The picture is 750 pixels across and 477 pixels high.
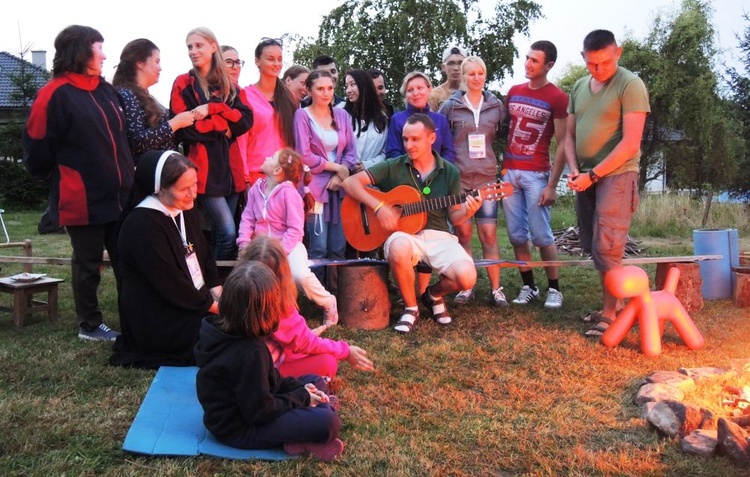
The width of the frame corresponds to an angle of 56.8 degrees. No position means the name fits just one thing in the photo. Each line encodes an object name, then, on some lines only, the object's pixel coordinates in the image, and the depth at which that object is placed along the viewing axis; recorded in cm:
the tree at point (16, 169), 1867
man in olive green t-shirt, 477
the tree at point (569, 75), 2718
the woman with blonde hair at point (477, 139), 593
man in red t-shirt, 577
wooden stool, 527
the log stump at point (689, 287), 577
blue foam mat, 292
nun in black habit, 411
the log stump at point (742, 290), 595
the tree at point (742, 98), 1794
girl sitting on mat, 283
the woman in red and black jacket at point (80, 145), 456
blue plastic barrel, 632
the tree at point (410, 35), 1736
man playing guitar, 523
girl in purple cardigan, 580
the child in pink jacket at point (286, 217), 516
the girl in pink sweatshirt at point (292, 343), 323
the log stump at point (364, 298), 531
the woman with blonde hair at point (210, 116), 525
